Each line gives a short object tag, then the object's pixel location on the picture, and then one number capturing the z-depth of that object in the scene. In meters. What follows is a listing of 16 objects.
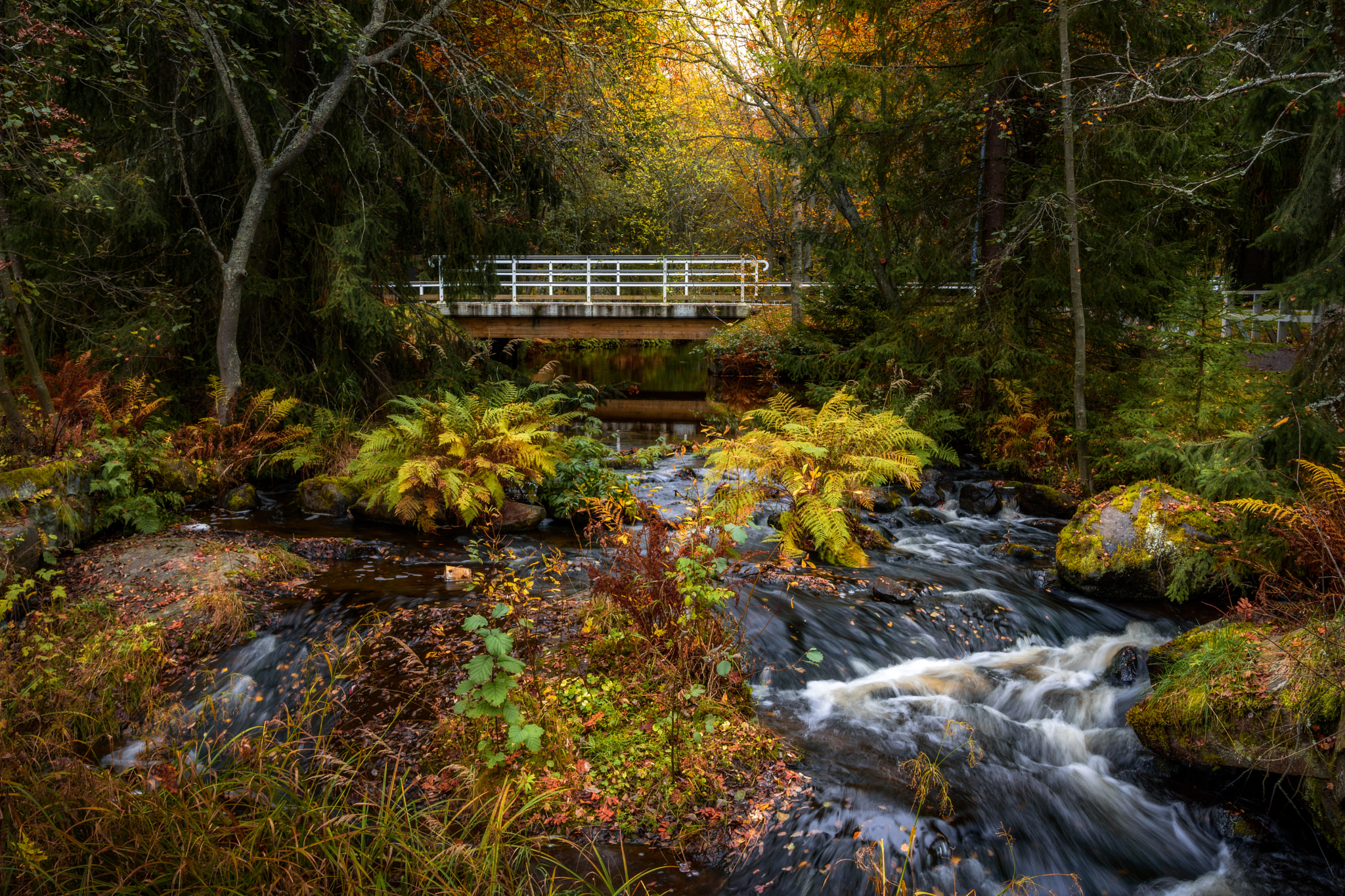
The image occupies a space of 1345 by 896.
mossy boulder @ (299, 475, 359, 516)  8.38
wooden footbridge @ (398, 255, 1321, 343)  18.08
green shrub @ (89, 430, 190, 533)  7.03
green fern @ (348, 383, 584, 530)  7.31
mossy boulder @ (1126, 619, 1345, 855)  3.56
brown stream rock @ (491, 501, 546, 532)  7.84
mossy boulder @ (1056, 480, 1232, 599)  6.01
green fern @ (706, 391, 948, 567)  6.95
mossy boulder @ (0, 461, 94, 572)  5.63
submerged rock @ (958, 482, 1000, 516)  8.92
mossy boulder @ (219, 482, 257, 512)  8.28
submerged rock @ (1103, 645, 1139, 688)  5.11
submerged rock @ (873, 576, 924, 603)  6.18
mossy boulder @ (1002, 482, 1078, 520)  8.64
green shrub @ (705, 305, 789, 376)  17.34
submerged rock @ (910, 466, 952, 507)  9.28
